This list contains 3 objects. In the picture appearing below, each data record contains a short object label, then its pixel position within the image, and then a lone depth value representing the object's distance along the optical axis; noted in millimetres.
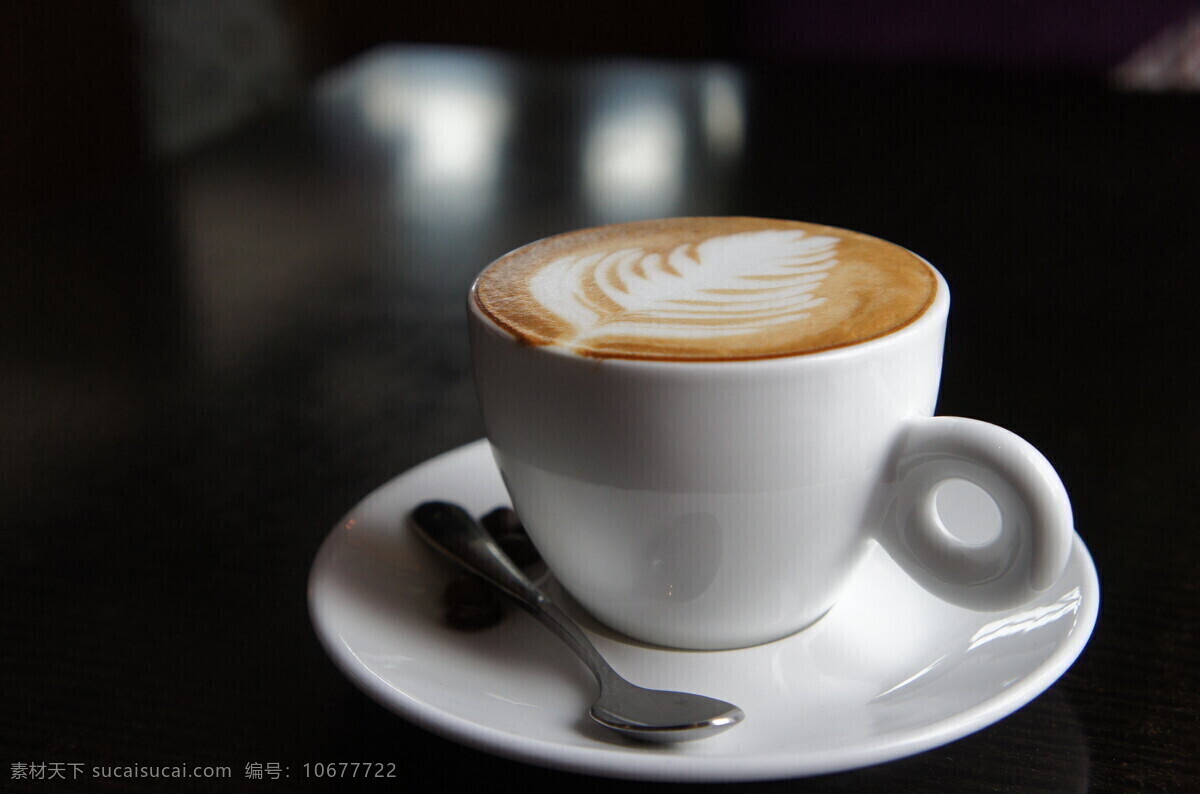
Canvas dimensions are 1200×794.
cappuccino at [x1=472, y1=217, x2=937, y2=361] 325
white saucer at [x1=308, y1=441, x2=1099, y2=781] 305
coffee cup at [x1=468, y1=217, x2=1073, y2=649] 321
